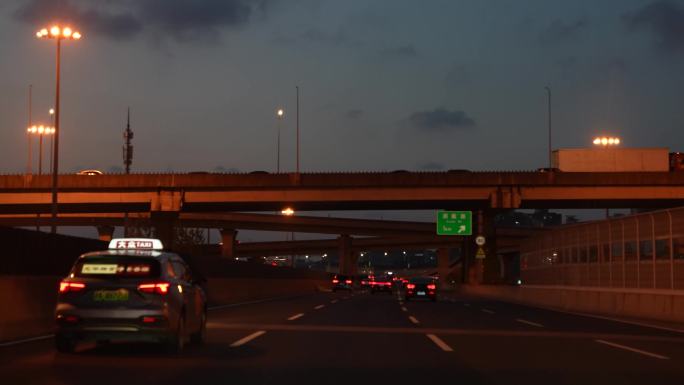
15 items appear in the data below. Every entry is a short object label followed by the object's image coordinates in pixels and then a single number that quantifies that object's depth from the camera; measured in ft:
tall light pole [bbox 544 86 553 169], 206.93
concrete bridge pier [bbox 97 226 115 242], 350.23
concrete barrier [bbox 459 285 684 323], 80.79
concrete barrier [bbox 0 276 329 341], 50.65
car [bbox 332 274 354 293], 217.38
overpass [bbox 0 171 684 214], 193.06
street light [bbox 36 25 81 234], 106.63
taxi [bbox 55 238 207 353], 40.22
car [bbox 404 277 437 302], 134.51
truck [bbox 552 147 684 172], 204.95
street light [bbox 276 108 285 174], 226.32
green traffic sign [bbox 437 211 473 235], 208.33
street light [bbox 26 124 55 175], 189.36
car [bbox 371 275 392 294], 192.85
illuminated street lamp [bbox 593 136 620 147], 227.67
